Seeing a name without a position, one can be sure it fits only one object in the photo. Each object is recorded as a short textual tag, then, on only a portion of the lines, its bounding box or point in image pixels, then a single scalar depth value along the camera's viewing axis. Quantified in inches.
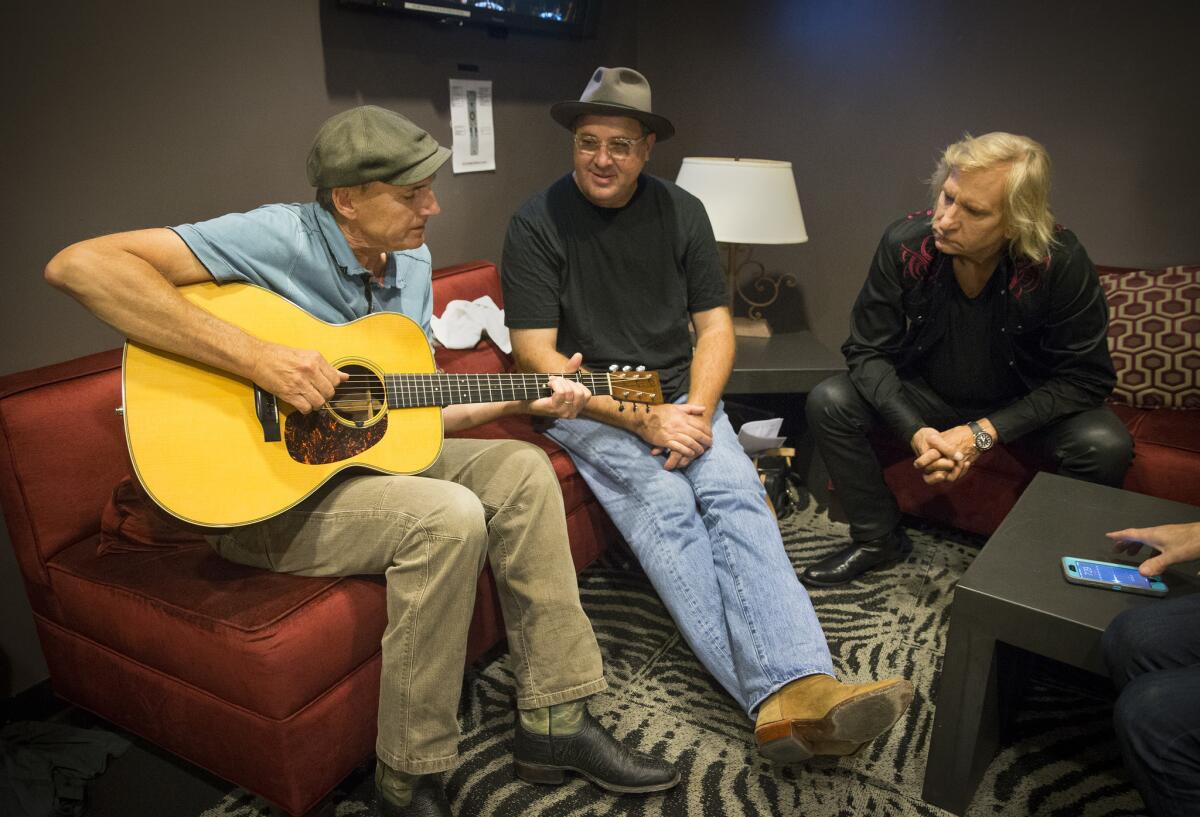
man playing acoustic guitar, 54.0
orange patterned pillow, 93.4
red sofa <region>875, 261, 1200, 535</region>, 89.5
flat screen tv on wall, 92.5
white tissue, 91.4
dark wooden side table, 104.5
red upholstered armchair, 53.9
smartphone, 55.4
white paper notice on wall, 106.5
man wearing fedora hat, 60.8
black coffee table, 53.5
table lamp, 107.8
